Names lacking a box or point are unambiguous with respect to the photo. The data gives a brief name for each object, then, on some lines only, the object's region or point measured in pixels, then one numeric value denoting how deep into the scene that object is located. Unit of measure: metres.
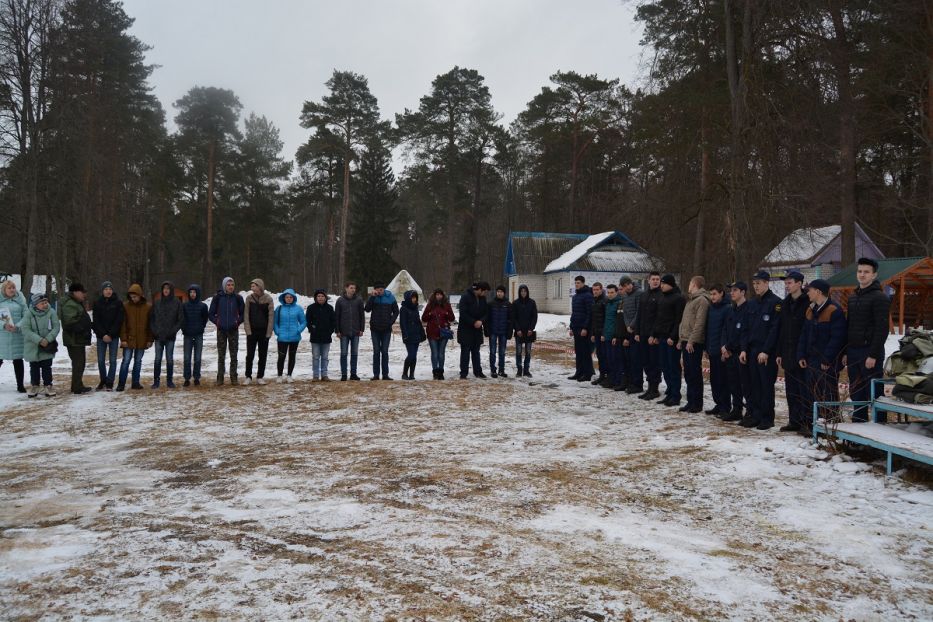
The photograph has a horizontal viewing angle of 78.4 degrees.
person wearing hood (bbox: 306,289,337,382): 10.23
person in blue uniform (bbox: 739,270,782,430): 6.53
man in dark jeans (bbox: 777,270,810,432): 6.30
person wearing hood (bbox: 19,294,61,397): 8.62
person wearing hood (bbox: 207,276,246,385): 9.71
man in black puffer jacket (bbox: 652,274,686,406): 8.27
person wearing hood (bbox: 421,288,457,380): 10.87
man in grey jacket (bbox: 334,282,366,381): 10.36
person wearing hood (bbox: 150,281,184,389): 9.36
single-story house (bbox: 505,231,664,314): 31.30
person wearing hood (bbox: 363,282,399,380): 10.45
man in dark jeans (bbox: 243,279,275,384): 9.98
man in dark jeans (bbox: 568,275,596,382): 10.55
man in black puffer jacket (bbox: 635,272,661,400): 8.59
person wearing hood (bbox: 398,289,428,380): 10.64
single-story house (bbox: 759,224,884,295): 29.30
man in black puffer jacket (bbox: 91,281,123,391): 8.98
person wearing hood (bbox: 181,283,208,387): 9.56
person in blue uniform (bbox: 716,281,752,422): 7.00
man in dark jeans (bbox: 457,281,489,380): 10.87
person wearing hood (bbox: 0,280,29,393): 8.52
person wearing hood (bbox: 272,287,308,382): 10.20
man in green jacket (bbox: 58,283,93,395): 8.79
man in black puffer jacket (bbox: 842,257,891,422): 5.46
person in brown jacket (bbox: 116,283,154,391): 9.27
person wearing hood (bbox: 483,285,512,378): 11.16
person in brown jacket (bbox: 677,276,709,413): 7.66
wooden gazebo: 18.38
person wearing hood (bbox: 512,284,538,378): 11.07
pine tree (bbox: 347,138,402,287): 35.72
